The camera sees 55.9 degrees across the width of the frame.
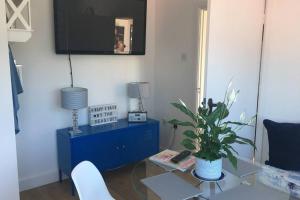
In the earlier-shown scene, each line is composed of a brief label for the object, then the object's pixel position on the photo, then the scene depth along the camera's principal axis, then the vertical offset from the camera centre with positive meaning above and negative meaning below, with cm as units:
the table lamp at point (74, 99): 276 -31
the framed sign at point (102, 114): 315 -54
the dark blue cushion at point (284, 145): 235 -65
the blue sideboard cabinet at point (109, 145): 282 -83
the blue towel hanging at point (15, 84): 222 -15
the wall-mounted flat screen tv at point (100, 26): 286 +44
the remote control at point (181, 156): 196 -63
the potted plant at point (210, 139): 157 -40
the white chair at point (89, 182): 165 -71
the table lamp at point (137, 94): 336 -32
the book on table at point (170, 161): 188 -65
